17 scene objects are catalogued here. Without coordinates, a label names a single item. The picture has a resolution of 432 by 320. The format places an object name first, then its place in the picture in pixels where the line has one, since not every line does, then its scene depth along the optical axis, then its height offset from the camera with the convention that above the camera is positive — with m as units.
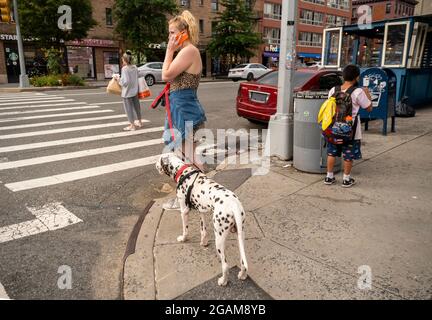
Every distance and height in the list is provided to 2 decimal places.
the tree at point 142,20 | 29.44 +4.05
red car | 8.50 -0.49
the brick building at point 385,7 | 73.81 +12.92
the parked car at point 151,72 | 24.17 -0.26
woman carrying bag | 8.78 -0.47
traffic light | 16.88 +2.75
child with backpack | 4.72 -0.70
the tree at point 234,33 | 36.19 +3.68
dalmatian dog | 2.75 -1.12
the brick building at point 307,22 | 51.50 +7.16
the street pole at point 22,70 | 20.55 -0.15
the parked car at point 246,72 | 30.80 -0.33
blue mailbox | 7.86 -0.52
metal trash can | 5.39 -1.02
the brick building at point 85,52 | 28.56 +1.38
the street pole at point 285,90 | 5.86 -0.39
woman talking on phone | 3.72 -0.08
